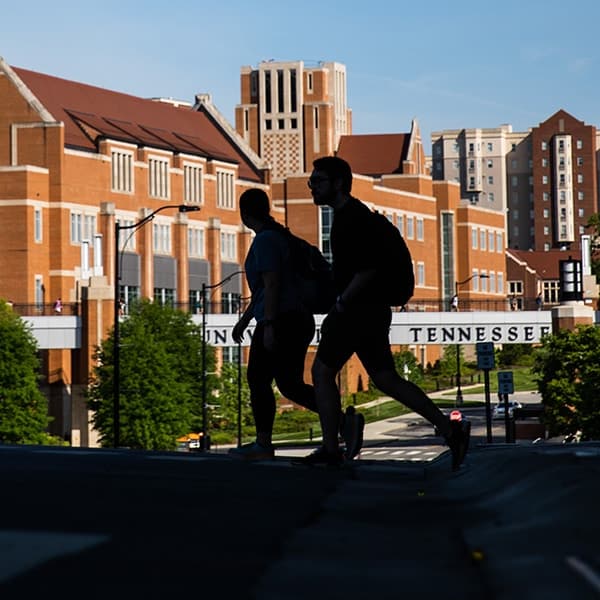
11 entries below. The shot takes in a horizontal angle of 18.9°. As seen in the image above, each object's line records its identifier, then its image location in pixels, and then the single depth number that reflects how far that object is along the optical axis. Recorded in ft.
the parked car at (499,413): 387.30
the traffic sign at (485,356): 147.85
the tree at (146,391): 255.09
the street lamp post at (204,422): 216.33
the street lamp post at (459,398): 396.37
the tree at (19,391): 253.03
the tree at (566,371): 245.86
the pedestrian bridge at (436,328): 304.71
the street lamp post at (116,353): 155.74
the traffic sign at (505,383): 181.57
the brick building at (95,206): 336.90
